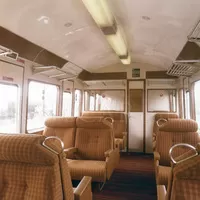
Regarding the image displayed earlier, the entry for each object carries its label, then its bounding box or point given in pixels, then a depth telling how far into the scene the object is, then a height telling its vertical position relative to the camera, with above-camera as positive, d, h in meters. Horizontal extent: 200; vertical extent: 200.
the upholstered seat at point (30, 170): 1.19 -0.36
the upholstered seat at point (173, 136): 2.94 -0.37
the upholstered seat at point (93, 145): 2.94 -0.53
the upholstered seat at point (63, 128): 3.38 -0.29
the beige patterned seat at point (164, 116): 4.96 -0.11
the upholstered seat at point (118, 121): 5.08 -0.26
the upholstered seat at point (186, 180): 1.10 -0.38
